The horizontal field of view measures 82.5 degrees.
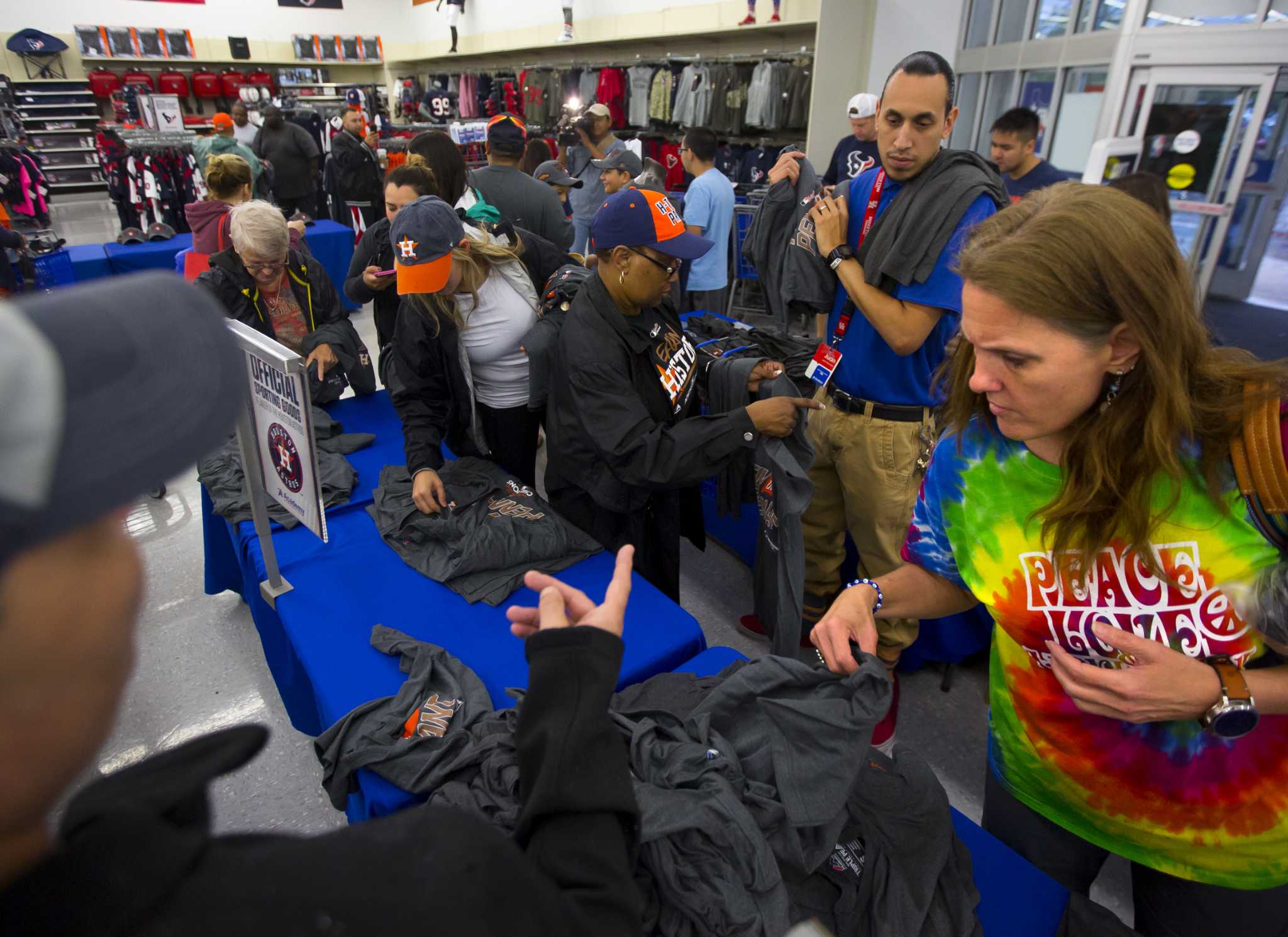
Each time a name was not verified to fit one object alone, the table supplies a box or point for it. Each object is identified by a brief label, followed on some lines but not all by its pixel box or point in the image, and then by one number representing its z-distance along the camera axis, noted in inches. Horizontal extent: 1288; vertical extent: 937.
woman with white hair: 111.1
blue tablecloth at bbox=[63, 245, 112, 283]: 219.0
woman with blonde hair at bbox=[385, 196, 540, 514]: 85.9
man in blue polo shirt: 79.6
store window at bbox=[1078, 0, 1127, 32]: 226.8
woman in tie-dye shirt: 38.6
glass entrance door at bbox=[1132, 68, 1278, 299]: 196.7
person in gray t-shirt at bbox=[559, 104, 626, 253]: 227.9
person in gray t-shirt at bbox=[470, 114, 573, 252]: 162.7
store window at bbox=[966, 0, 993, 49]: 281.7
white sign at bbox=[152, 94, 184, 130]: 528.4
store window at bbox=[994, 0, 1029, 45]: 268.4
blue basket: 207.0
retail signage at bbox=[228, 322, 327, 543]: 66.8
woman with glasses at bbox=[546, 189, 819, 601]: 76.6
